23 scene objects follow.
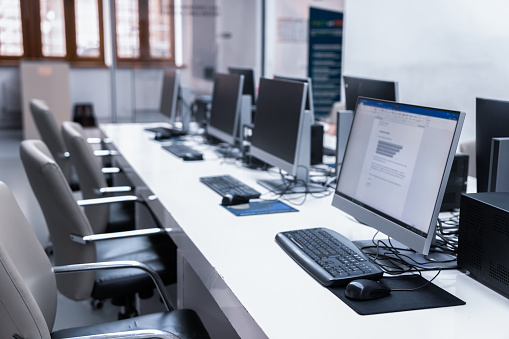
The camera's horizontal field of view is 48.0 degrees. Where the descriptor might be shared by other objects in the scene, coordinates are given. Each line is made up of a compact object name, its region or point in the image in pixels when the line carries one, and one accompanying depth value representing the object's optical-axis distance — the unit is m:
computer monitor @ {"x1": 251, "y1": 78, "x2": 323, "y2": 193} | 2.39
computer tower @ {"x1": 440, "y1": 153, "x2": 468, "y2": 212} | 2.09
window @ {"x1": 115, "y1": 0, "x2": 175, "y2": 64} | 6.79
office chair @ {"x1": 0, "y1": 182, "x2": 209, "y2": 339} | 1.31
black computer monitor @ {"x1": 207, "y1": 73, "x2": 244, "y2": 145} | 3.24
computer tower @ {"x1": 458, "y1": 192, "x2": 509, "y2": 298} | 1.41
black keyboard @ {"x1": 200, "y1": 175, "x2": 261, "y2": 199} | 2.41
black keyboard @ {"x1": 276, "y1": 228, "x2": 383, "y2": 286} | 1.47
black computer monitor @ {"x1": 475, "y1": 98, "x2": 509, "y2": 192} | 1.86
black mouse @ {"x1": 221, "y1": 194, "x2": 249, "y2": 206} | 2.24
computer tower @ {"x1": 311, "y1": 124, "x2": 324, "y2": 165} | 2.84
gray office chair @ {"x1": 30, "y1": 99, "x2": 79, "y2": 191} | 3.52
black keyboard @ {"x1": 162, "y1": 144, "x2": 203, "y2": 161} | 3.33
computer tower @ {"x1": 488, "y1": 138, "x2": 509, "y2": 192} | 1.63
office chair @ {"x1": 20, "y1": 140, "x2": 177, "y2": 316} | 1.98
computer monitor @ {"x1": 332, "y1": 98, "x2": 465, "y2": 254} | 1.49
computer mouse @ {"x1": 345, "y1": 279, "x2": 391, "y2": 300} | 1.37
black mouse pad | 1.33
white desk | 1.24
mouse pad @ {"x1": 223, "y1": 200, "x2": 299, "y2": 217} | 2.16
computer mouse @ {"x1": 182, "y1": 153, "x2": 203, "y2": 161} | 3.32
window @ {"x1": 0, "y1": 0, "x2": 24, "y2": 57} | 8.49
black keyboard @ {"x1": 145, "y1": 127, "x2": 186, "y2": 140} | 4.18
